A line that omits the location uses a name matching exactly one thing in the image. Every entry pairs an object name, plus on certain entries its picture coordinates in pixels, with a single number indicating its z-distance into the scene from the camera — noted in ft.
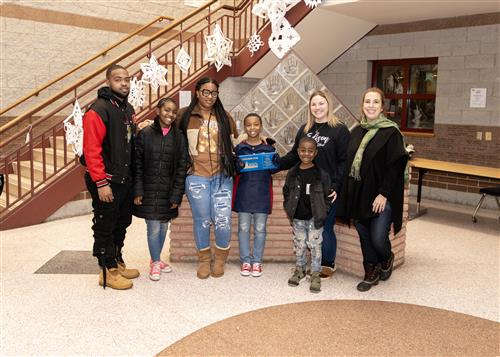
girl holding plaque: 10.94
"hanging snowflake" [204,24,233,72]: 20.26
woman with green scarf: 10.11
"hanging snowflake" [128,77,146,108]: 18.75
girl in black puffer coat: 10.53
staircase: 16.48
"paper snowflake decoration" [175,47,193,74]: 18.82
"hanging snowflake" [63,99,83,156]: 11.24
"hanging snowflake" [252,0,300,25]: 17.90
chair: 16.81
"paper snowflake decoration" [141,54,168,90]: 18.75
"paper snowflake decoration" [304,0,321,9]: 18.55
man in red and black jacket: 9.74
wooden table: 17.16
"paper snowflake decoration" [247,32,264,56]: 20.66
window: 23.16
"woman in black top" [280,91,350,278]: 10.57
